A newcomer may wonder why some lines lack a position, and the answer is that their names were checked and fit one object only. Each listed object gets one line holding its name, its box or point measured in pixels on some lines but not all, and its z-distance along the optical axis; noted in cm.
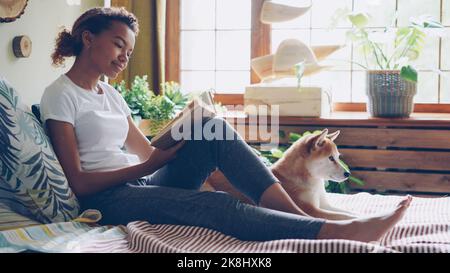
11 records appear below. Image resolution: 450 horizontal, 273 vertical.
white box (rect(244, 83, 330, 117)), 305
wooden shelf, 296
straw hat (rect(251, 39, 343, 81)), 315
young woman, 154
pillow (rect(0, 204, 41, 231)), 160
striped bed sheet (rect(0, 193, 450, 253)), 138
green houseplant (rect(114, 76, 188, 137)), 298
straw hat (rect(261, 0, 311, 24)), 326
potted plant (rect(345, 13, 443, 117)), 294
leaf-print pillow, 162
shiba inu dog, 200
